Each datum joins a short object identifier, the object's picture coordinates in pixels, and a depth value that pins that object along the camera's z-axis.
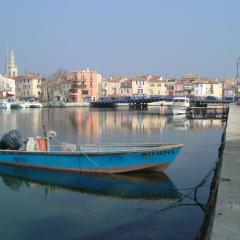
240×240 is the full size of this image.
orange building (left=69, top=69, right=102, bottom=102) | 99.85
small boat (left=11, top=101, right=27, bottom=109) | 76.98
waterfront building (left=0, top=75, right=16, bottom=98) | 96.42
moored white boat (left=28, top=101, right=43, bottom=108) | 78.30
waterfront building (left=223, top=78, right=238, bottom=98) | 92.24
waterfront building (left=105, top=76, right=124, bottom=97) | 113.61
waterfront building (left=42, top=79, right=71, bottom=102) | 95.76
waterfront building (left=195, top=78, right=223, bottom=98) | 108.17
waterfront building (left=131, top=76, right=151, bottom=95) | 109.78
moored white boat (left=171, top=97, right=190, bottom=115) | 49.92
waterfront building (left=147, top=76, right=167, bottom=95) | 110.21
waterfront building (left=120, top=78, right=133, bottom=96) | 110.63
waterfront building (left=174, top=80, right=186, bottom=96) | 108.51
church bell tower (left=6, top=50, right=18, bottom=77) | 133.15
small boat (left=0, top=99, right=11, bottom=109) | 74.01
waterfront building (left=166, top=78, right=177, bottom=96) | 111.06
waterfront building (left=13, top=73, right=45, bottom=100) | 105.79
